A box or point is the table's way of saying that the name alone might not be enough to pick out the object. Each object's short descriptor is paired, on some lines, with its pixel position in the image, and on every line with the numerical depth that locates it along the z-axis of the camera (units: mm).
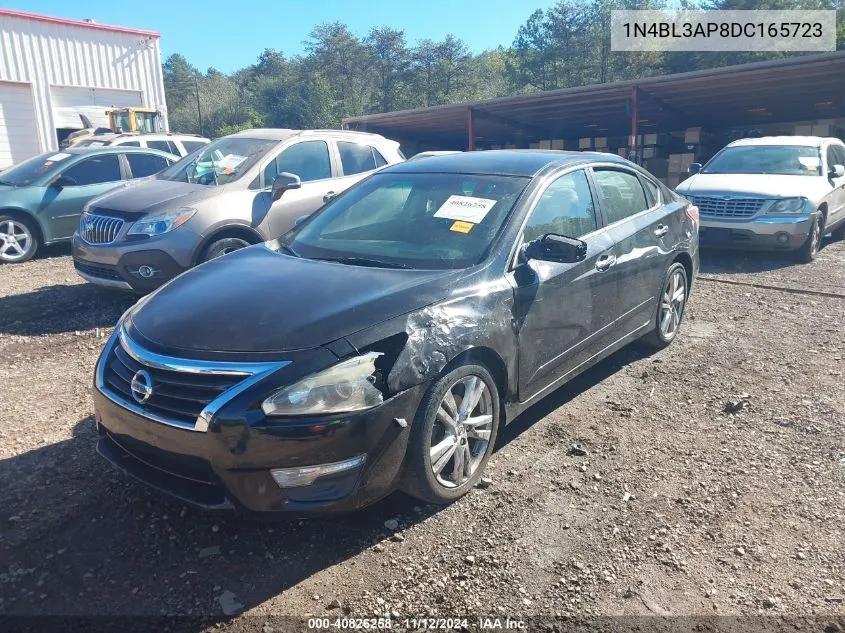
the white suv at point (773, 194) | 8617
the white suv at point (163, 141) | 13570
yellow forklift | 21641
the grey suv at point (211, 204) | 5984
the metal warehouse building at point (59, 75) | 22781
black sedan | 2592
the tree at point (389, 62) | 58562
